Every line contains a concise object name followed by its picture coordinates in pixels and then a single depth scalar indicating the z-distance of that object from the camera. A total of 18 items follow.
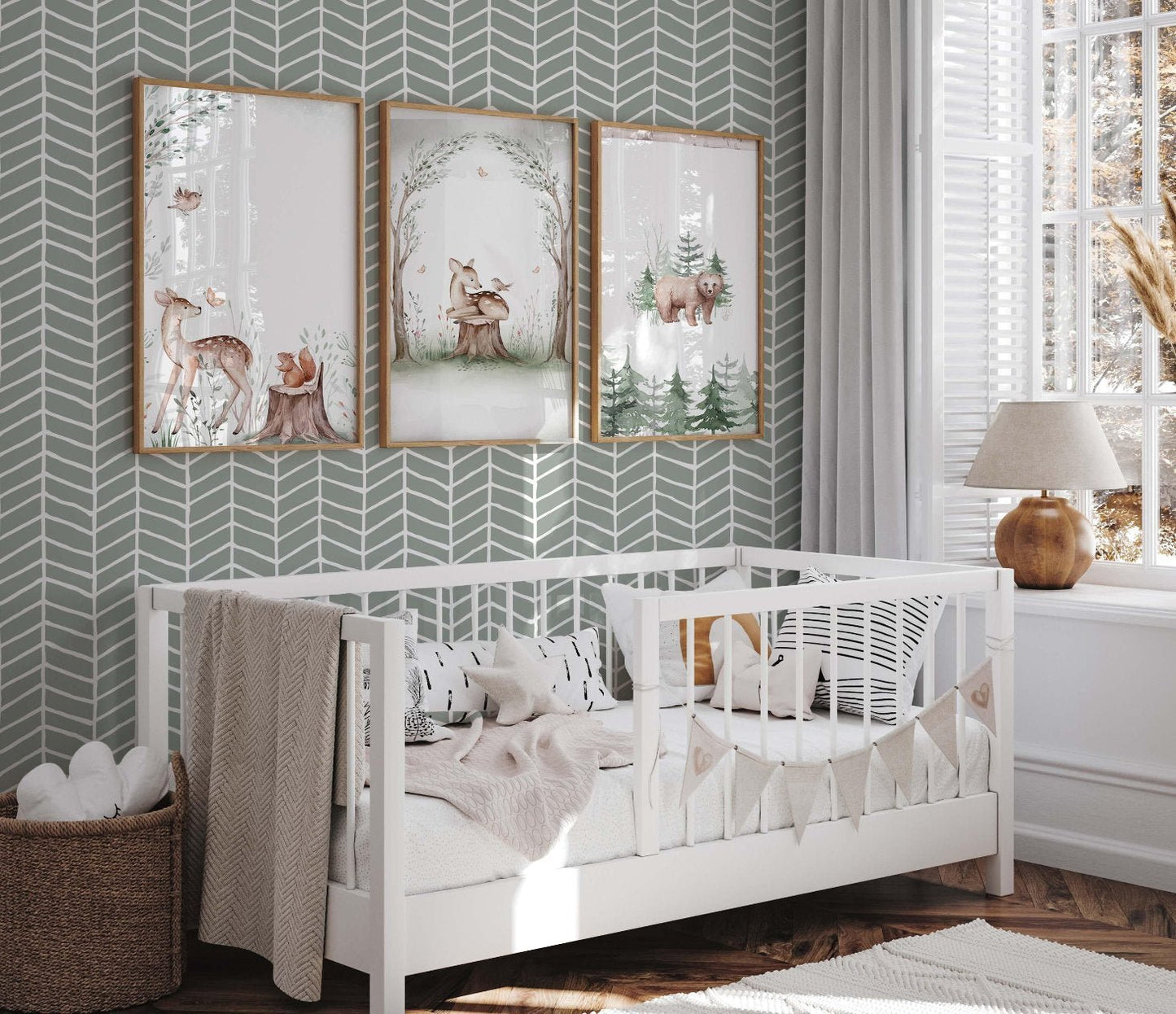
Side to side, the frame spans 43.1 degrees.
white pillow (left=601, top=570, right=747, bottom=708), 3.43
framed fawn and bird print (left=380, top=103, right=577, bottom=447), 3.38
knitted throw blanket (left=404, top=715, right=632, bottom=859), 2.54
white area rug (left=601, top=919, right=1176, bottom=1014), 2.51
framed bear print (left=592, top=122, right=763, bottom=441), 3.70
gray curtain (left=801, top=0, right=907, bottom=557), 3.75
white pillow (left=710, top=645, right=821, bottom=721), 3.26
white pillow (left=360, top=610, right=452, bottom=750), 2.94
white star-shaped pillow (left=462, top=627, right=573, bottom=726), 3.11
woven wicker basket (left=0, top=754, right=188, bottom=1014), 2.48
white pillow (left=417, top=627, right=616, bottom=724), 3.16
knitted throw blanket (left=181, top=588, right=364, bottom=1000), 2.43
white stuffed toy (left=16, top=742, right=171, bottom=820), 2.55
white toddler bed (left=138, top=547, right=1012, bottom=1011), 2.39
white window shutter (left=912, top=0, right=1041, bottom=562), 3.71
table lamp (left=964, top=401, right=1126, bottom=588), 3.44
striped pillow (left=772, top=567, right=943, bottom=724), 3.26
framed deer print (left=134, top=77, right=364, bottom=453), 3.08
